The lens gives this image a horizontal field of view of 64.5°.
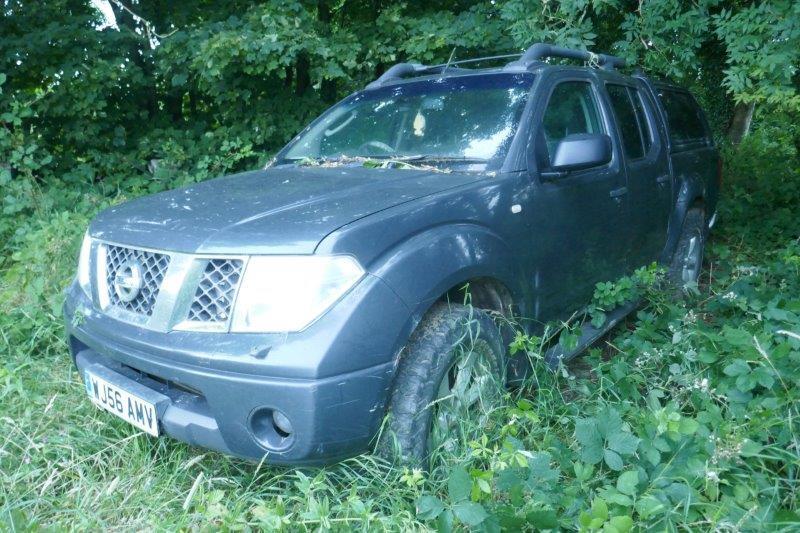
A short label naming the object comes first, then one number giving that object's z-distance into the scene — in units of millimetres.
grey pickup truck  1927
